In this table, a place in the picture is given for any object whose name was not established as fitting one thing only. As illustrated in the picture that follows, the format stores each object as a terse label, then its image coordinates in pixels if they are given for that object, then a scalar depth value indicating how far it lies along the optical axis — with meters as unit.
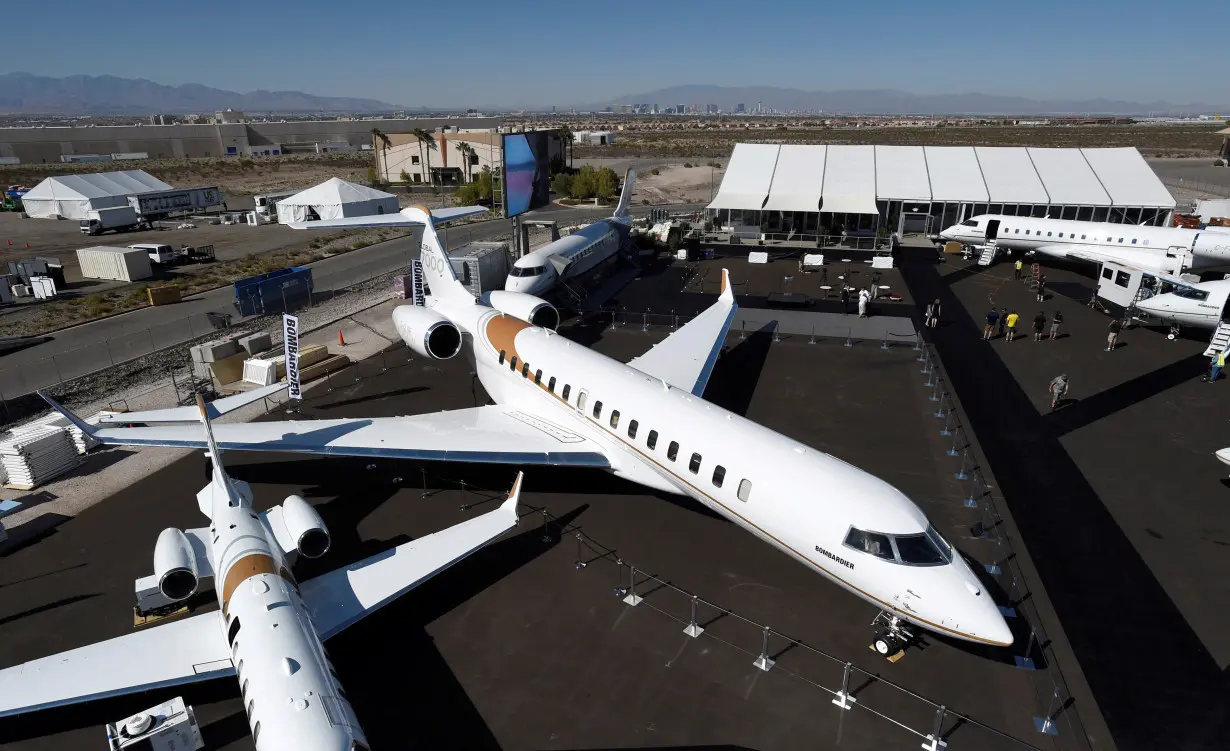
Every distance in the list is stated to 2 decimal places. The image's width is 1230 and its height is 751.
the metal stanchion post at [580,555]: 14.69
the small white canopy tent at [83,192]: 63.34
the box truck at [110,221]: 58.69
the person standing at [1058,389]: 21.53
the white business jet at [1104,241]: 32.16
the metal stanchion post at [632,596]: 13.56
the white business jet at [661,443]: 11.01
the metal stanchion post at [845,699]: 11.05
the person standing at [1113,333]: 26.94
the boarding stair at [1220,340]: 24.38
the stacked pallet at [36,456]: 17.77
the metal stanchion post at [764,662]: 11.87
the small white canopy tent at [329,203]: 59.34
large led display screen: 32.44
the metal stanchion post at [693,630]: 12.66
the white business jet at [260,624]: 8.57
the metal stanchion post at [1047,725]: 10.54
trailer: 62.77
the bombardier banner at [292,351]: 19.45
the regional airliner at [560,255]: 25.87
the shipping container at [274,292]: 32.72
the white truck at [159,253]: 43.47
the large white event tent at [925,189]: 45.09
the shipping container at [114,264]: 41.16
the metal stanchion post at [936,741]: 10.12
